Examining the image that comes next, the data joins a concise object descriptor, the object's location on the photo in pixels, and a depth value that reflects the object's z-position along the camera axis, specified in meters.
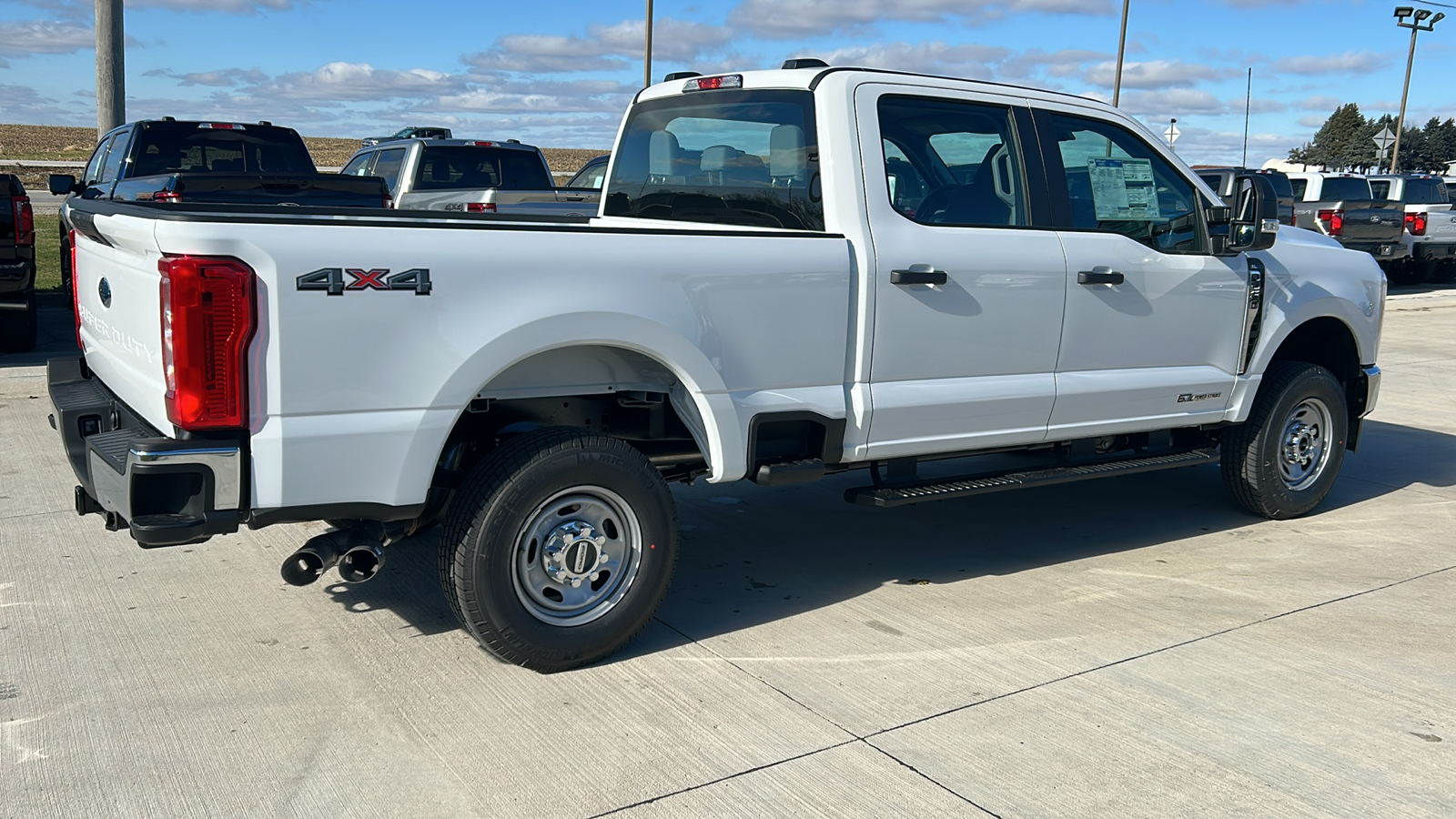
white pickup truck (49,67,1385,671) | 3.65
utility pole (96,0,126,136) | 14.23
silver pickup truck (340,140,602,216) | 12.43
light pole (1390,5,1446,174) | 46.72
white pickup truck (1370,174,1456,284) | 21.75
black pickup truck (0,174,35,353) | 10.01
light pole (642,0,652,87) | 23.28
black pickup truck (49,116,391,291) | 9.98
